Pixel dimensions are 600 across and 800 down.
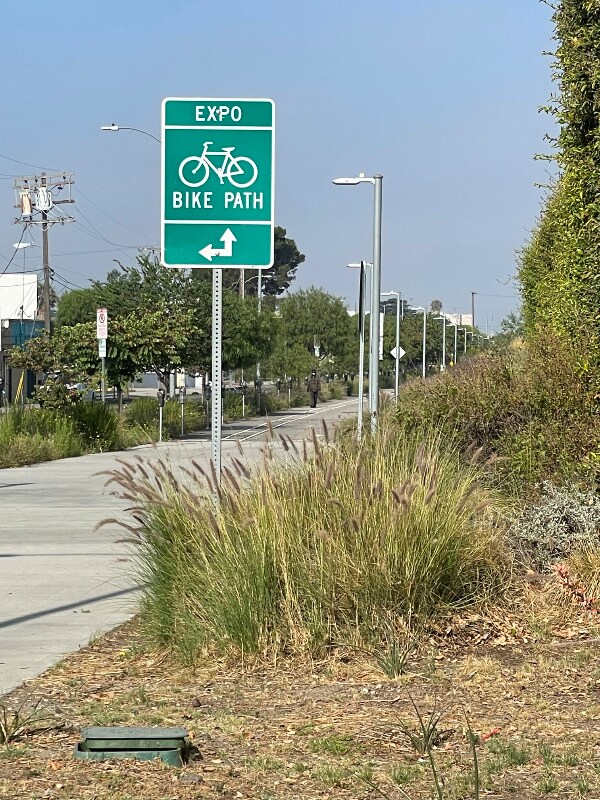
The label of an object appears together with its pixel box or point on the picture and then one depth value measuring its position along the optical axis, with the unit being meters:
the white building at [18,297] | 84.88
